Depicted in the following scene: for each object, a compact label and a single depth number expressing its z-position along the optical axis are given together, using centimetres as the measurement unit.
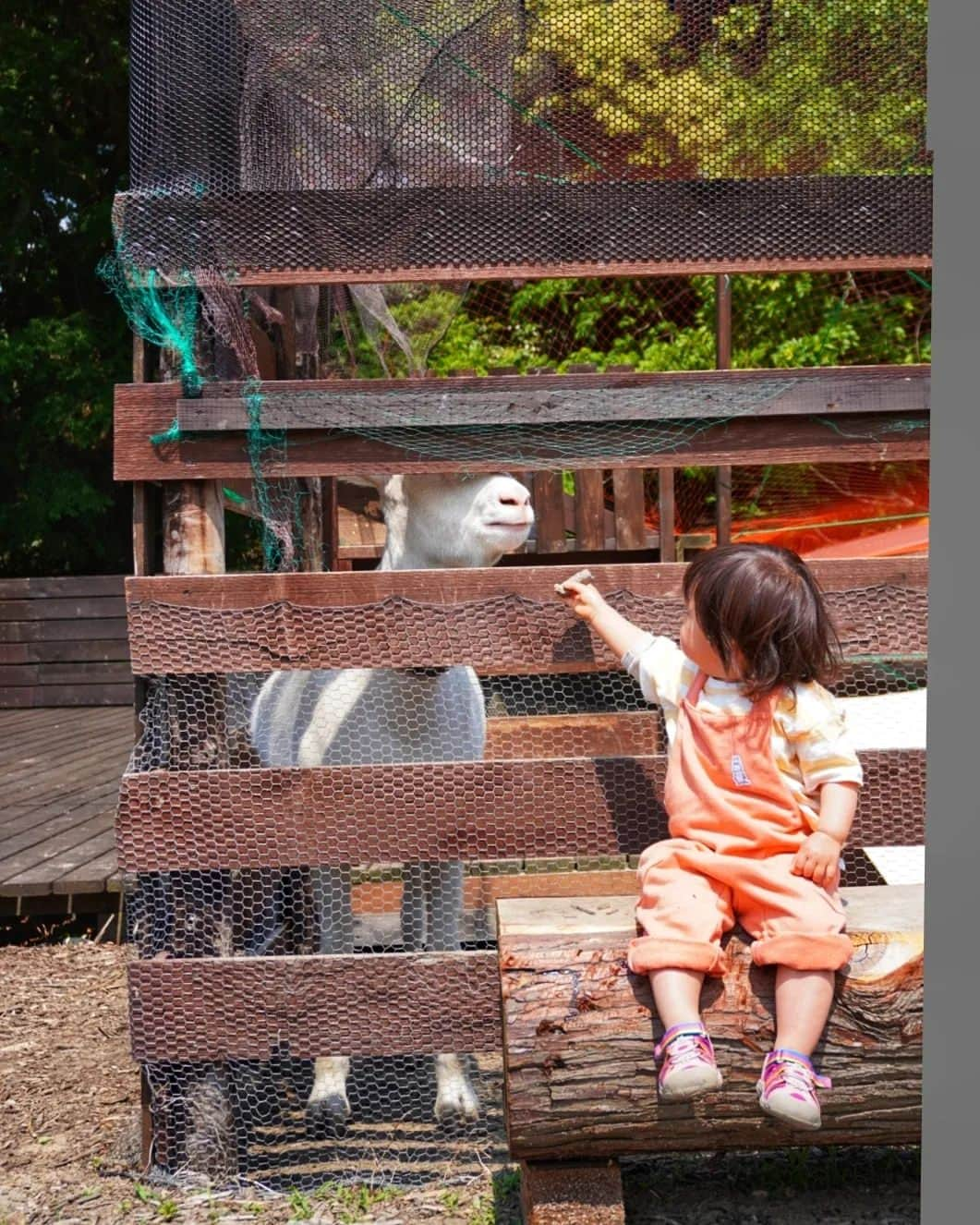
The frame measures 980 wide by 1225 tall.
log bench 243
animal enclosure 306
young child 238
